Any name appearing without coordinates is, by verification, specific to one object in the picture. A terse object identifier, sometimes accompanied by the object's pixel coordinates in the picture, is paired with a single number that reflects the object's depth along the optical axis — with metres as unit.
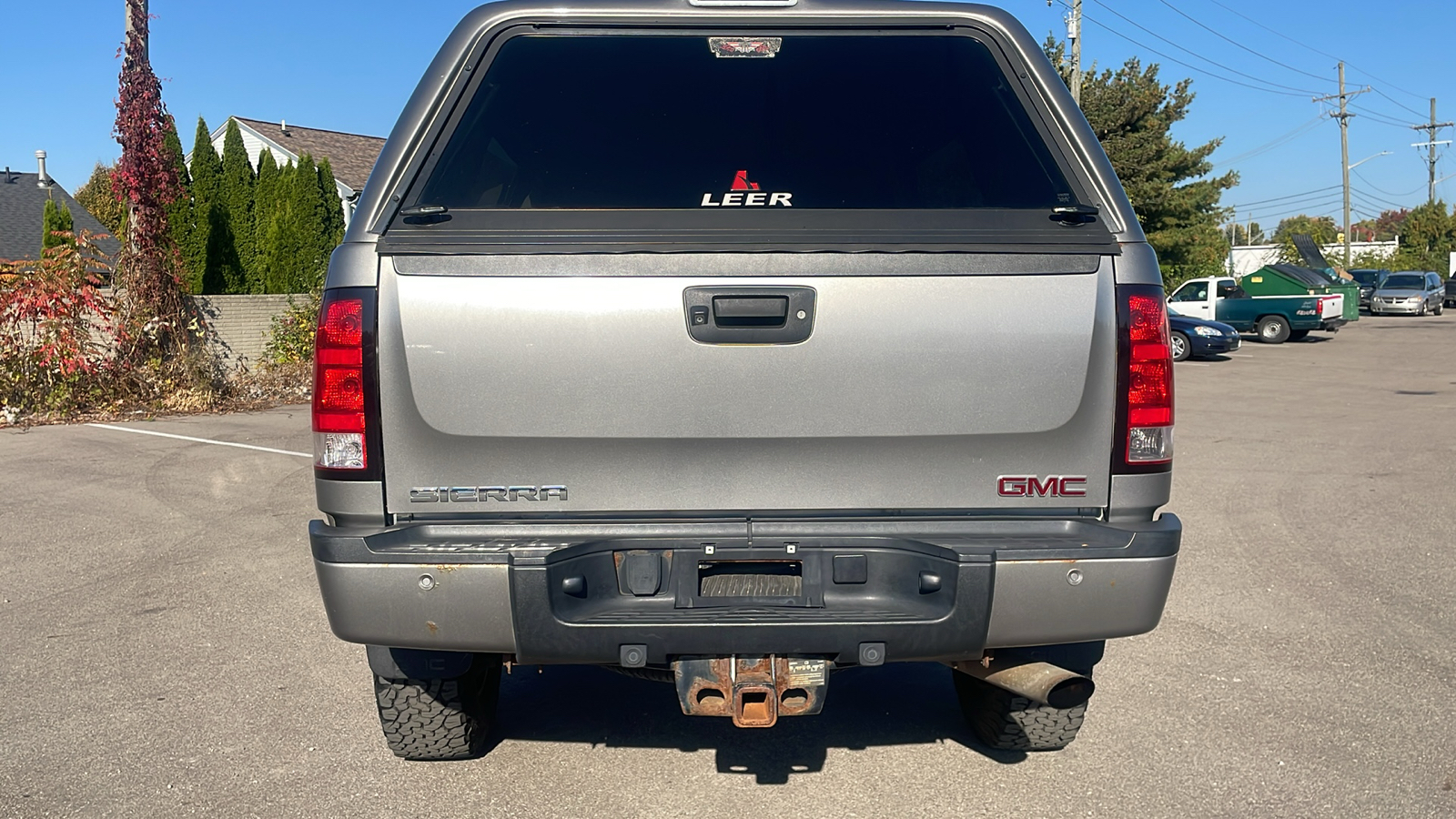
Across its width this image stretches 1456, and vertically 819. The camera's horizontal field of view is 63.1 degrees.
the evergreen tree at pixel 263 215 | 20.33
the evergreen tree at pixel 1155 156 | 35.25
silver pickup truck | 2.93
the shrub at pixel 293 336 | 16.45
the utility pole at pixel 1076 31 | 26.45
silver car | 42.56
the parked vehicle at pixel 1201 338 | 24.08
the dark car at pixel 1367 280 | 45.56
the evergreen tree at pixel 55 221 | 22.88
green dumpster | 29.20
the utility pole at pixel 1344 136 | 63.31
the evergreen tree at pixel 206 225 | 18.81
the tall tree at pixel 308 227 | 20.00
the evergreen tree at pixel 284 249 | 19.94
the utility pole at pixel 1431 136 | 80.44
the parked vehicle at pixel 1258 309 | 28.36
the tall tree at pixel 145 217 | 14.78
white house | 37.47
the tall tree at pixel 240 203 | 21.02
